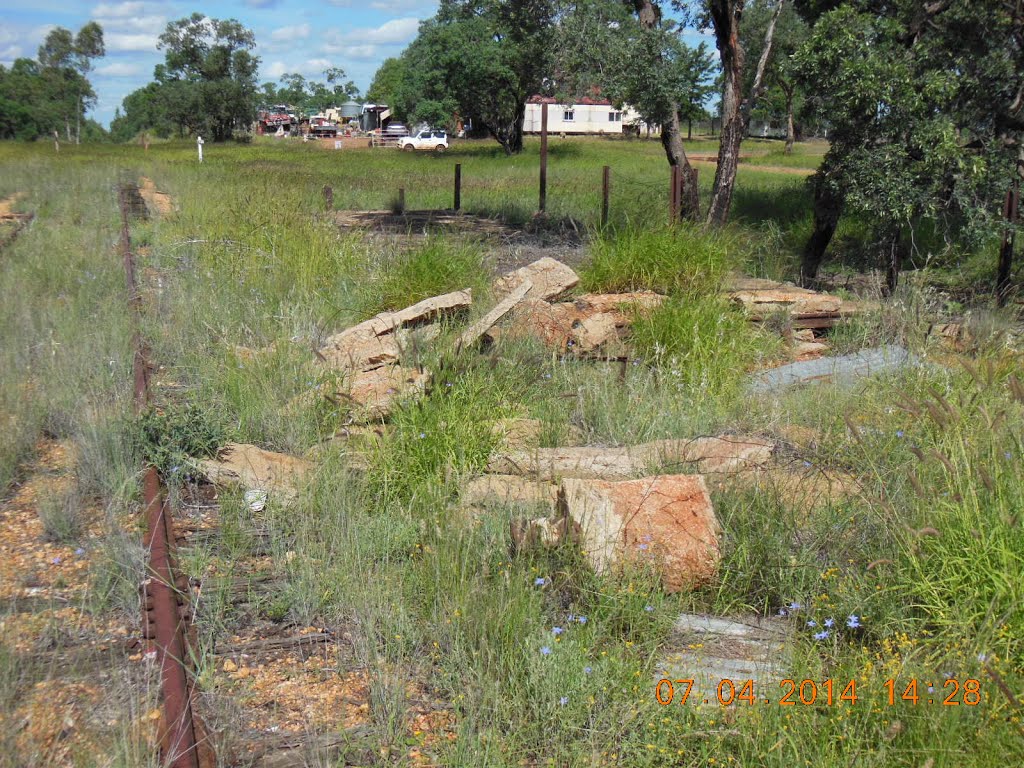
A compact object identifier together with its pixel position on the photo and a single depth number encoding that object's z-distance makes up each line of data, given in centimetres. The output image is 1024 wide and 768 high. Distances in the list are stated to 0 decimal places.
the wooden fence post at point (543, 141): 1869
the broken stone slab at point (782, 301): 921
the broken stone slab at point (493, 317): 712
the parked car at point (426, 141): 6912
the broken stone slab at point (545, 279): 881
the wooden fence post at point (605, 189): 1450
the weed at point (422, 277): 895
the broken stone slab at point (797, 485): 466
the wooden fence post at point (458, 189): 2012
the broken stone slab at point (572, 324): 813
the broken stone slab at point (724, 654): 334
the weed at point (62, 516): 454
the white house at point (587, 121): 10362
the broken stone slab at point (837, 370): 700
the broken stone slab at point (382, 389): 598
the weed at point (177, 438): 518
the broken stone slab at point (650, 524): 405
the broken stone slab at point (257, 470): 505
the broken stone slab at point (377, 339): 693
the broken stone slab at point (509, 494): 480
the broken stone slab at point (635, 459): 516
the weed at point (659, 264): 923
